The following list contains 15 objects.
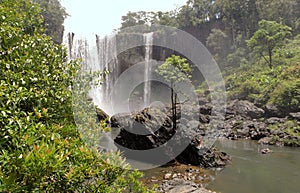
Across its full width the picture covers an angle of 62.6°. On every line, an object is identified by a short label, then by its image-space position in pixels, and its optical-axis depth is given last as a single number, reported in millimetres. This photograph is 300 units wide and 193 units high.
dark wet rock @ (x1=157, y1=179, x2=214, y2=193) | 6722
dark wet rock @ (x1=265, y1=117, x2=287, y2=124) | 20188
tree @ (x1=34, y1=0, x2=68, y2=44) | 33875
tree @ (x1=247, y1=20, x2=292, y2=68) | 31214
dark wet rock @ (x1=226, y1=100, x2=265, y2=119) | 23828
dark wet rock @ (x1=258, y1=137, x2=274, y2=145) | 16609
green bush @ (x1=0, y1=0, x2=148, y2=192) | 2090
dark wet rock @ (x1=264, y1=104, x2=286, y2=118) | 22239
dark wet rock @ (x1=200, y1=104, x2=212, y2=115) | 27241
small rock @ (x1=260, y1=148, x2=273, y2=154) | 14022
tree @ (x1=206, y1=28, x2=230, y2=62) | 44688
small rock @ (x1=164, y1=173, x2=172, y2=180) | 9805
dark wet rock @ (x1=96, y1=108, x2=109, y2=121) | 24070
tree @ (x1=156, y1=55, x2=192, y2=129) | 15078
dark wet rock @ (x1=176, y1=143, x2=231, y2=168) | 11414
